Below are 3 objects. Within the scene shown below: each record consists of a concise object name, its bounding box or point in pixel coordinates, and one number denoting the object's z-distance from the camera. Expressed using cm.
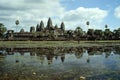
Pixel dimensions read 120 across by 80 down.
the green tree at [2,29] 12110
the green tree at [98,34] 13752
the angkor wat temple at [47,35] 13729
